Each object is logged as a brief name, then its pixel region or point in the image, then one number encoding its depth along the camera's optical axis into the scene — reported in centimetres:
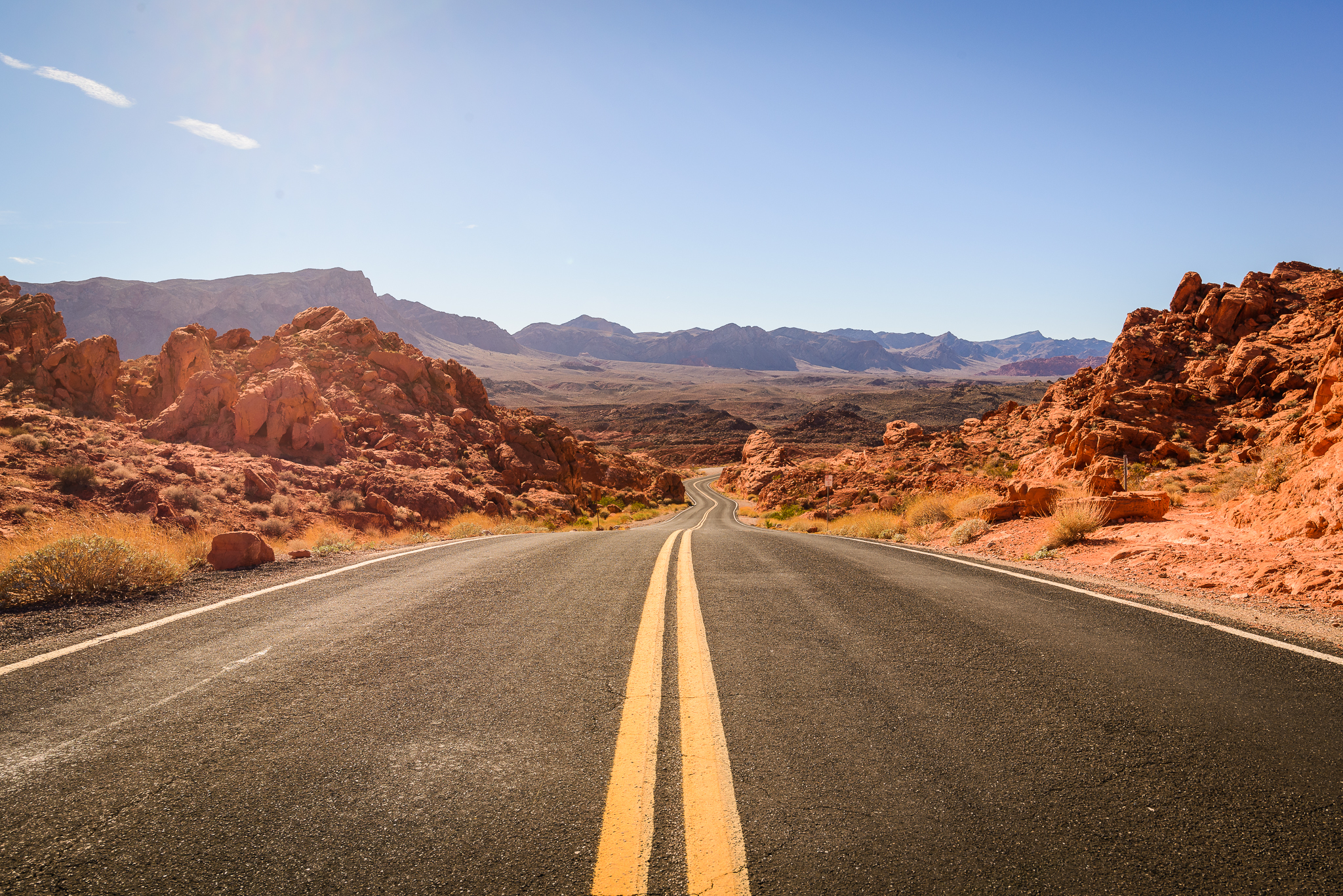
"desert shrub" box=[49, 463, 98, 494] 1205
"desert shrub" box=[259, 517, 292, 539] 1359
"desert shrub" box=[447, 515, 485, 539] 1591
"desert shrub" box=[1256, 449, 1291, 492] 920
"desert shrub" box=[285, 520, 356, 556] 994
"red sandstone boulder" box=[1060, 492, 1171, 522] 1076
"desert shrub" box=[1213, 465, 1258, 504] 1067
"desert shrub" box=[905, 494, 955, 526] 1523
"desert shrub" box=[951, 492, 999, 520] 1367
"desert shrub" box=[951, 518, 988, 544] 1227
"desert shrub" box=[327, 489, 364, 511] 1655
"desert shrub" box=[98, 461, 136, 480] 1312
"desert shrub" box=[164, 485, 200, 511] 1311
